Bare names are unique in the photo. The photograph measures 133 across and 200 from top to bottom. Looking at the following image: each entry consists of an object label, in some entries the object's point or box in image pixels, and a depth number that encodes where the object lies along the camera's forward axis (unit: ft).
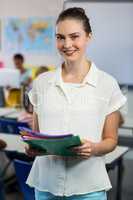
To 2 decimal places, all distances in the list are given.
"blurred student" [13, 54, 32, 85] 19.30
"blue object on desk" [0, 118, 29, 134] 12.83
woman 5.35
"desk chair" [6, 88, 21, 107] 17.28
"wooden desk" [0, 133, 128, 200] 9.72
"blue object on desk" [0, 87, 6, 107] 17.50
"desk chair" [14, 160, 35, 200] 8.59
